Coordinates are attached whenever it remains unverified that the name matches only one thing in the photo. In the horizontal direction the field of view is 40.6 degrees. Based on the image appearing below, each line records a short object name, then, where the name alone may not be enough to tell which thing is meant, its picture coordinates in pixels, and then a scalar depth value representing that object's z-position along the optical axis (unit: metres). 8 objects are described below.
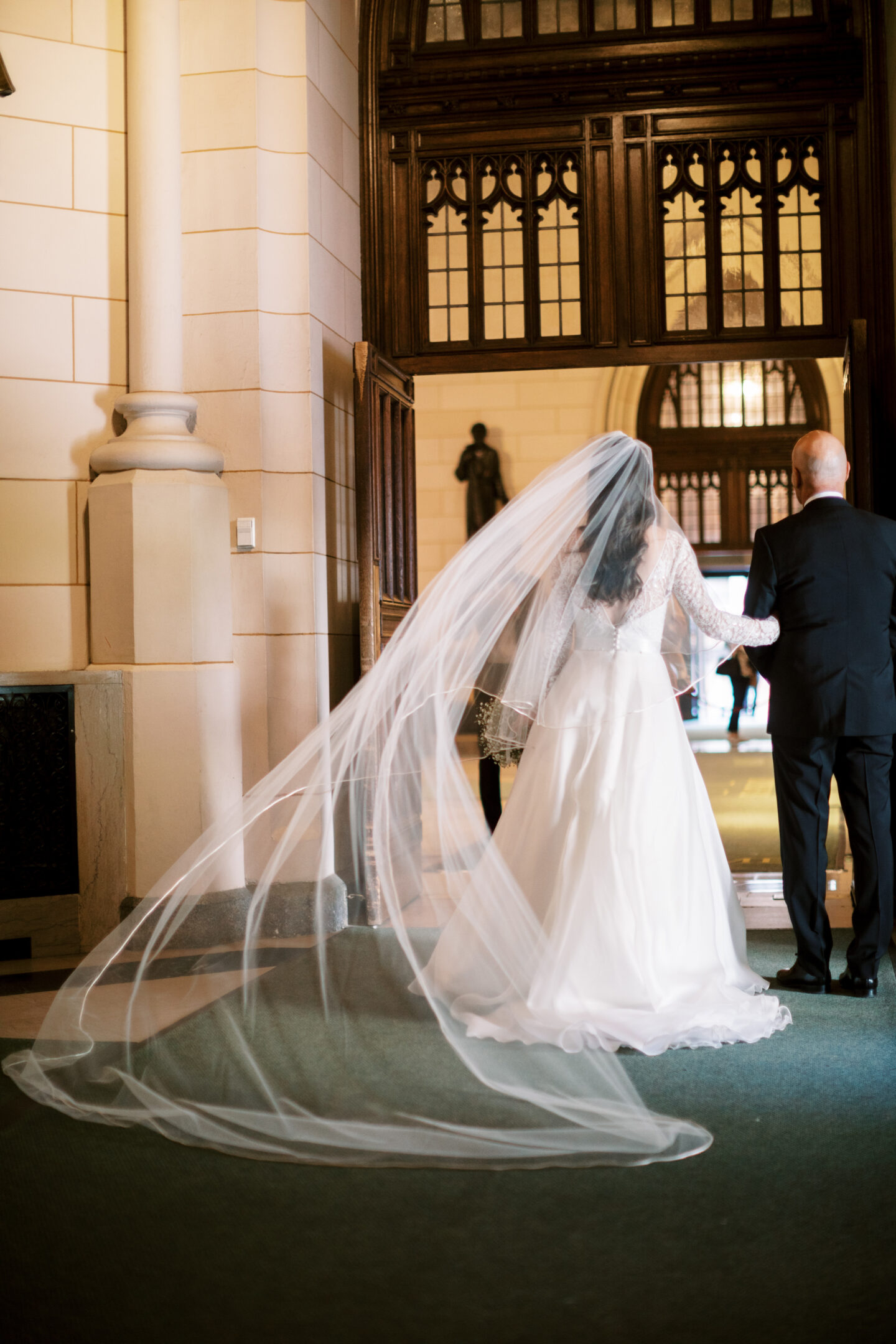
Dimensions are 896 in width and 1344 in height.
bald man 3.93
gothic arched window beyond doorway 14.68
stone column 4.85
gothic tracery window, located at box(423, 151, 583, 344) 6.07
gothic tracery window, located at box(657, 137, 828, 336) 5.90
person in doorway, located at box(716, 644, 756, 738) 13.95
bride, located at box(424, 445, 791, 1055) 3.43
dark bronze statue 12.39
